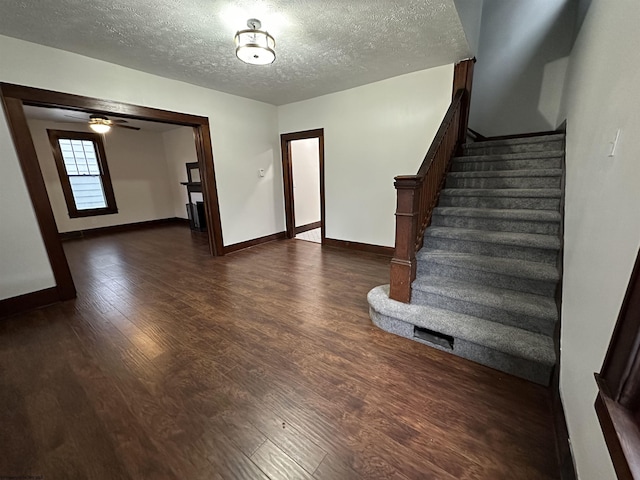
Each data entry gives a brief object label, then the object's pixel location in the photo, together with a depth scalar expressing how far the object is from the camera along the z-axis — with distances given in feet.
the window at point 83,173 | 17.93
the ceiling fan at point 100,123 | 14.16
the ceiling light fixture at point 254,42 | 6.77
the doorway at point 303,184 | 15.02
